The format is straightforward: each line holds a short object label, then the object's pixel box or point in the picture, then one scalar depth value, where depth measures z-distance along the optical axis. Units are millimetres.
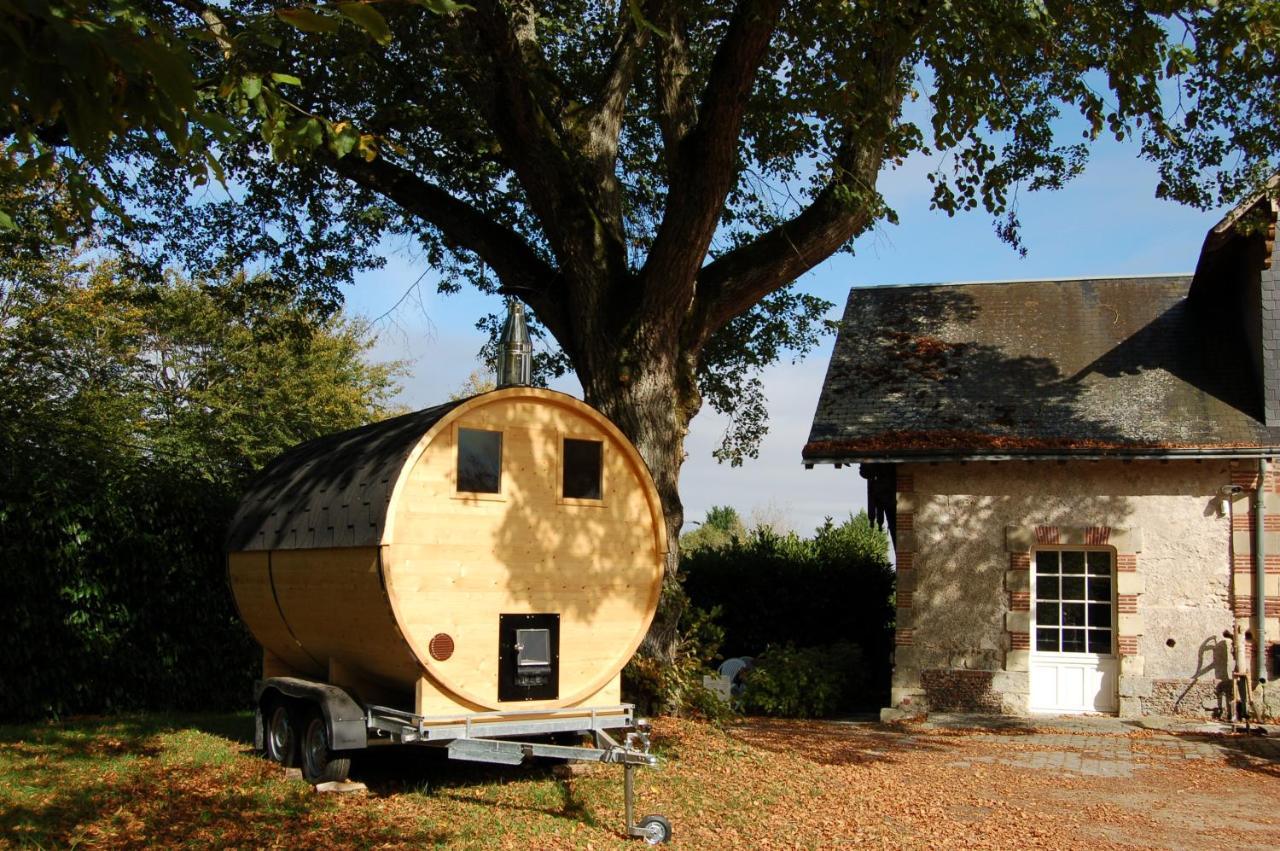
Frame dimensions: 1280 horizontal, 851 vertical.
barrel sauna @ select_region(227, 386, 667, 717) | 7957
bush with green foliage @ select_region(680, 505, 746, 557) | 35338
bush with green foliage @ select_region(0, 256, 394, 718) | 11516
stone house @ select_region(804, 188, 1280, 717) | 14508
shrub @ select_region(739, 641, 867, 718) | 15289
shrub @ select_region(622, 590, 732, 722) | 11547
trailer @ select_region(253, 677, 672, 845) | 7582
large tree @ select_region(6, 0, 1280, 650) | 10938
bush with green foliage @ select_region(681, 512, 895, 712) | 18375
